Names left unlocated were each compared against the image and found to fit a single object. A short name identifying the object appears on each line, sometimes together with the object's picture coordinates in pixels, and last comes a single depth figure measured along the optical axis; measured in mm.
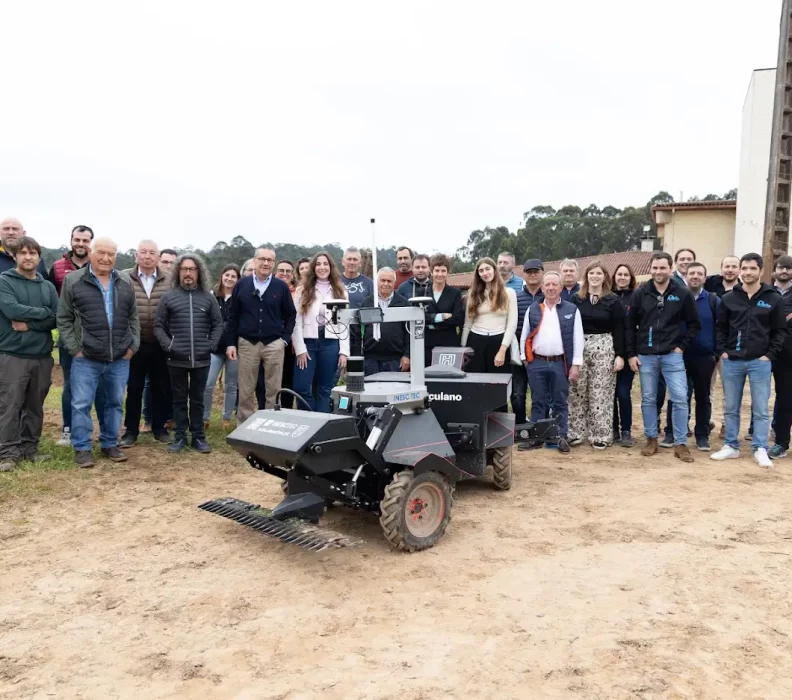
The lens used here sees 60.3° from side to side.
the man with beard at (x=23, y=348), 5926
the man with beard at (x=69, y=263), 6715
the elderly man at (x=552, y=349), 7090
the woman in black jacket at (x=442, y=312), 7328
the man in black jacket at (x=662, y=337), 6902
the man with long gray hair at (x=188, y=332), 6652
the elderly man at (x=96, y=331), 6078
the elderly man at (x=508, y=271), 7948
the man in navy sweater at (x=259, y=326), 6910
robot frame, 4043
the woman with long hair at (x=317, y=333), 7082
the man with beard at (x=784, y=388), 6875
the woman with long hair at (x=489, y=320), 7168
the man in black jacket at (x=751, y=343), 6598
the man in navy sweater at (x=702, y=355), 7246
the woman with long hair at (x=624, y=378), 7457
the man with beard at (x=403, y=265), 8016
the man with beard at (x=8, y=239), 6387
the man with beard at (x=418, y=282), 7359
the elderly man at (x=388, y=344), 6984
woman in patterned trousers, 7305
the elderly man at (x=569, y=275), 7787
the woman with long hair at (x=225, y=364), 7957
